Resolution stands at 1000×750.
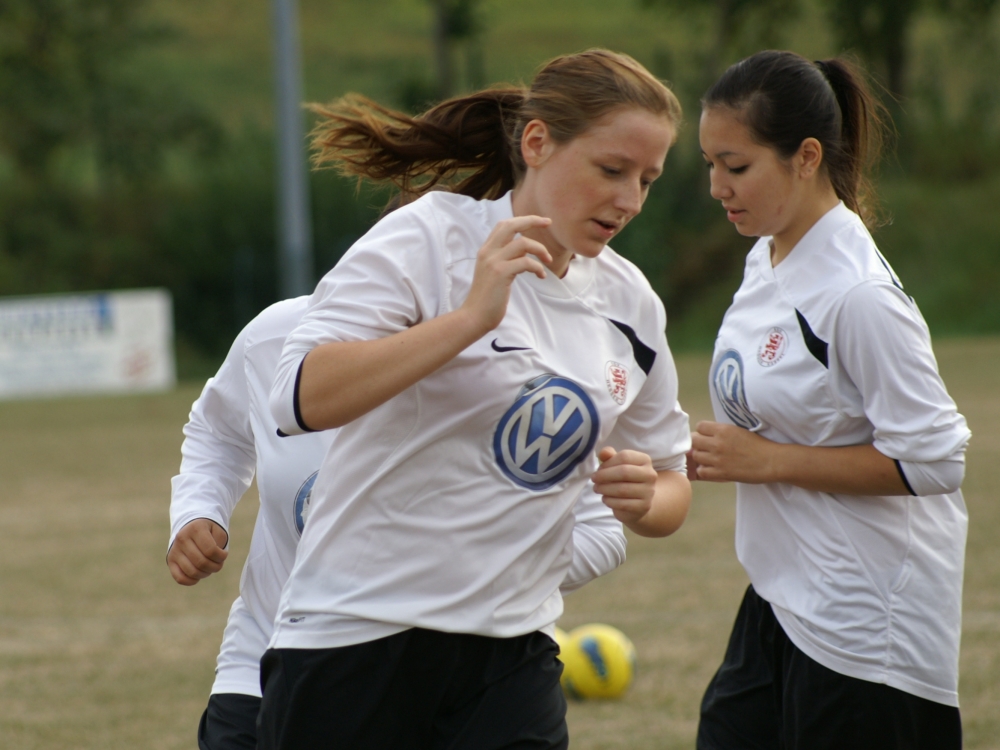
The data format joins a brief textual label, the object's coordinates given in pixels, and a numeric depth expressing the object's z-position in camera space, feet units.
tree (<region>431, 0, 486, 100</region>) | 225.56
